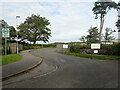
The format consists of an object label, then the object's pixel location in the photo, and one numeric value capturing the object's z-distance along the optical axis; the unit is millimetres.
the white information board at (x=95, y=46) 15356
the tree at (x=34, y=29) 43750
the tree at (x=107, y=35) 37688
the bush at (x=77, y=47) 20656
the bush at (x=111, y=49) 15289
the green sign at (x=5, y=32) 11203
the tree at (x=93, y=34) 35625
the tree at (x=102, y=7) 27525
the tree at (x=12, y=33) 40050
